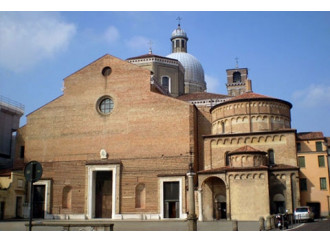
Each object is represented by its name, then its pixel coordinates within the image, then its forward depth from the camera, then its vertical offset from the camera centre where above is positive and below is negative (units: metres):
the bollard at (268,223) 18.90 -1.15
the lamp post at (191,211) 16.40 -0.53
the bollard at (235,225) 17.55 -1.12
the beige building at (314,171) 27.27 +1.70
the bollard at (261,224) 18.17 -1.14
